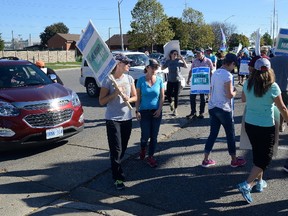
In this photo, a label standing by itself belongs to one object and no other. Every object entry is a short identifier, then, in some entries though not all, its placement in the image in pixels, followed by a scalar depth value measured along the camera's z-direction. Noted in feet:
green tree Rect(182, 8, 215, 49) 158.10
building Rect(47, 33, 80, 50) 217.02
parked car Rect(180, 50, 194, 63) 98.42
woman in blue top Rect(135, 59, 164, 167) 13.58
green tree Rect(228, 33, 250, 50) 160.15
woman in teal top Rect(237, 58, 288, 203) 10.28
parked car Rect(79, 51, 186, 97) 29.58
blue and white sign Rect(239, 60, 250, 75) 38.00
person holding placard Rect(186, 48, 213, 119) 22.70
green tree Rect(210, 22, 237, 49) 183.61
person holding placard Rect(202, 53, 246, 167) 12.82
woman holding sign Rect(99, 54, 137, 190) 11.70
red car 14.67
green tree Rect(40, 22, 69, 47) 243.76
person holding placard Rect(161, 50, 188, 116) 23.11
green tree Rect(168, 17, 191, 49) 159.35
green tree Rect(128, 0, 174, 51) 136.03
